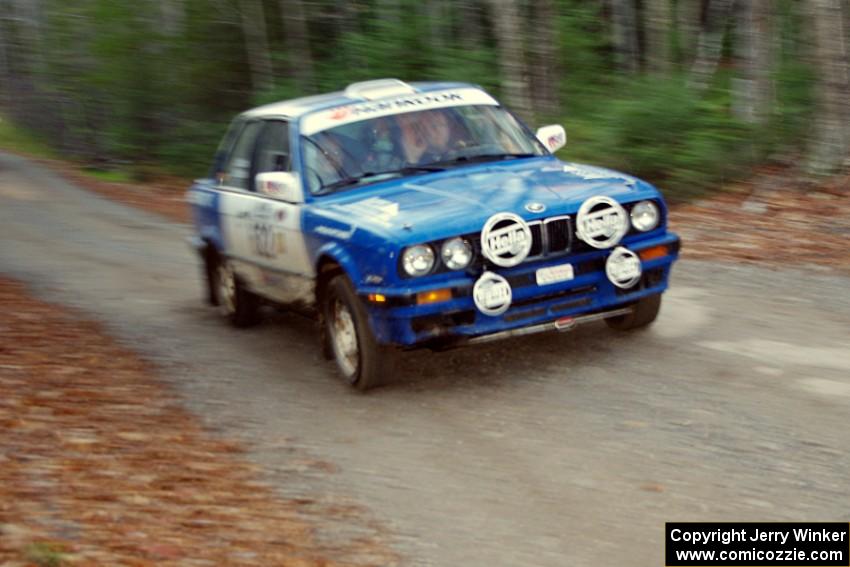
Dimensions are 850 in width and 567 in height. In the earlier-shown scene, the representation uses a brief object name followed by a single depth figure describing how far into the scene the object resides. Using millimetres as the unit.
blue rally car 7188
